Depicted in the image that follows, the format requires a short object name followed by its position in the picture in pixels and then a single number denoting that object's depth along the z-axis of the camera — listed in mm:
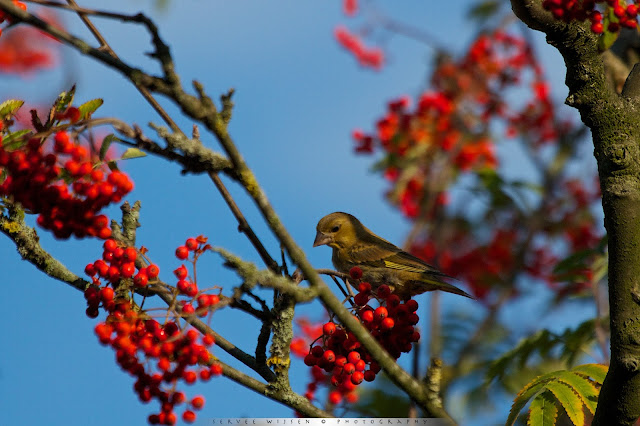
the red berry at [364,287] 5883
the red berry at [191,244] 5273
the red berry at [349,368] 5621
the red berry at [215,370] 4936
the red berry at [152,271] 4992
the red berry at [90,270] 5266
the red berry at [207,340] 4863
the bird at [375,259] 9539
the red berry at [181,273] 5070
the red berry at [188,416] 4997
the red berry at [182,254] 5258
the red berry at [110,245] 5238
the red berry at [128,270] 5078
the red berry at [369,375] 5771
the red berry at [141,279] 4922
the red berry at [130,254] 5164
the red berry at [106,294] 5043
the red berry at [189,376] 4883
